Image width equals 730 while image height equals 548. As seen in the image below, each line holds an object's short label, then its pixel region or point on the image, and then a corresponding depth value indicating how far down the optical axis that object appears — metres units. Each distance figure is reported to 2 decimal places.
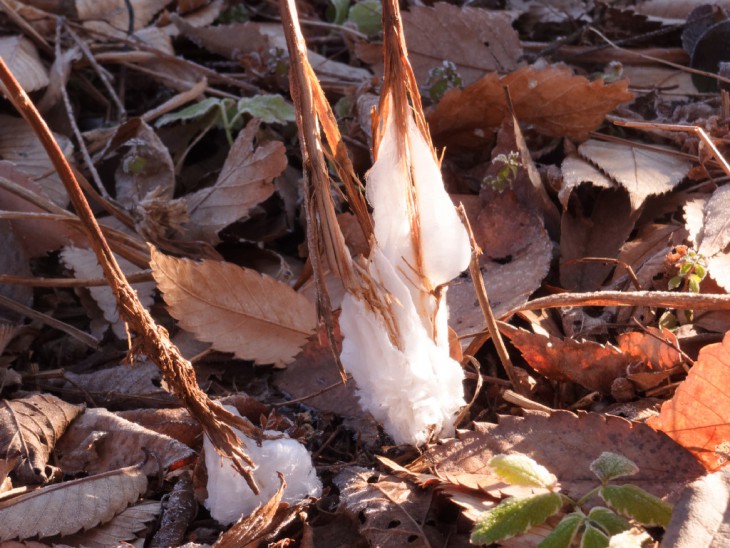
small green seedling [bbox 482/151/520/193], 1.21
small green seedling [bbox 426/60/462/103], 1.30
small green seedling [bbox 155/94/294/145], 1.29
